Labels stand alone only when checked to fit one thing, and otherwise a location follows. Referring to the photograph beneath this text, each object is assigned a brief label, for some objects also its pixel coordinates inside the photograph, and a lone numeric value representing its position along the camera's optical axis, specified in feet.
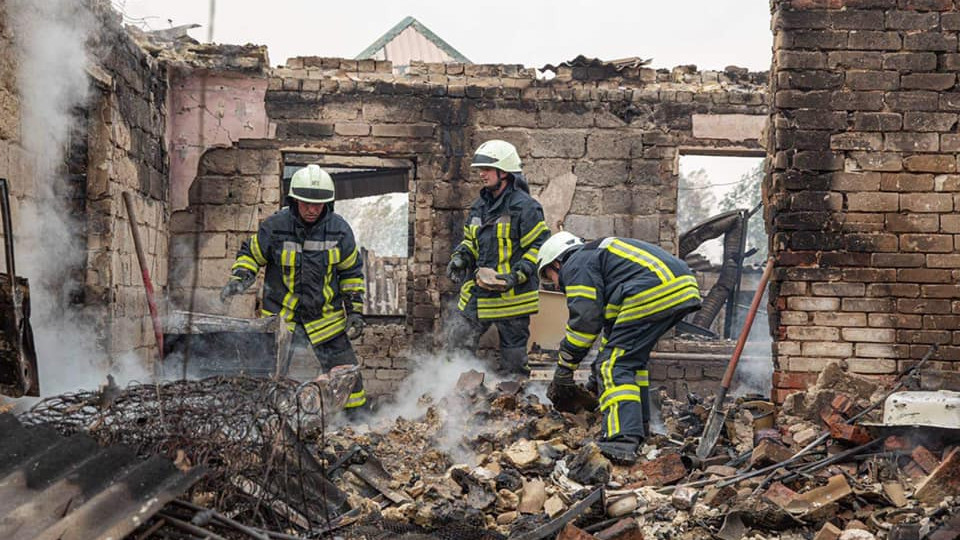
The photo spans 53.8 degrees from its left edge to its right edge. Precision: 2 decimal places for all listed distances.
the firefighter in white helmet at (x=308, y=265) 23.40
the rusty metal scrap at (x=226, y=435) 12.35
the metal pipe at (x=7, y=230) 13.06
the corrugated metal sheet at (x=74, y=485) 10.01
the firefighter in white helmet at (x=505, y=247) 25.62
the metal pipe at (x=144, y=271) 22.85
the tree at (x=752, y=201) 119.96
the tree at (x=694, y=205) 157.51
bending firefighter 19.22
